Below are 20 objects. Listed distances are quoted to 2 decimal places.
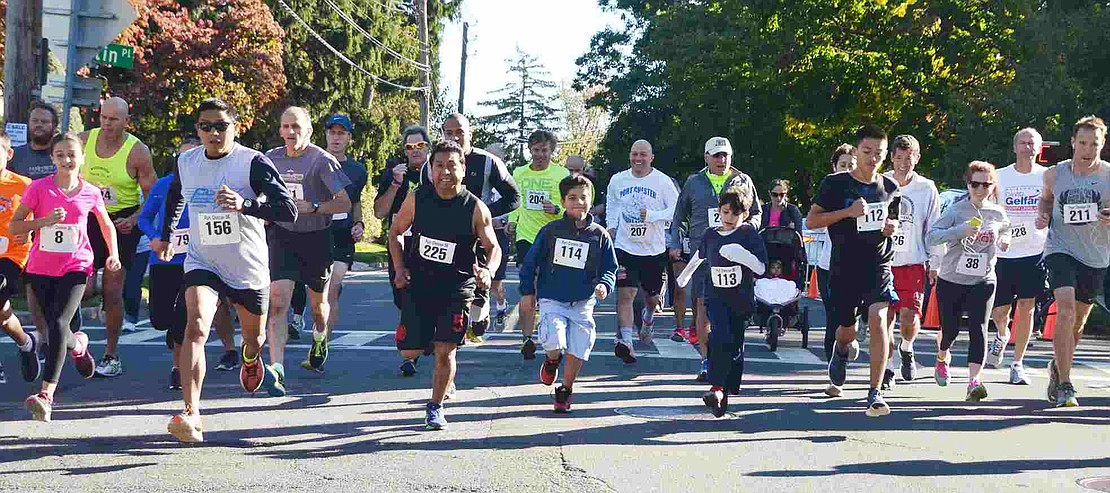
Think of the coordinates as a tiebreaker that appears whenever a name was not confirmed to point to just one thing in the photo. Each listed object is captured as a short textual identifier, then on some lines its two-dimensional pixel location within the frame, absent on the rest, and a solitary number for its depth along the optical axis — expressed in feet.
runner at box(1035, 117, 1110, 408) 32.53
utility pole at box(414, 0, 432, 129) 140.04
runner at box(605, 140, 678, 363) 44.11
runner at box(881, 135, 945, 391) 36.35
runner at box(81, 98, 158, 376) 34.83
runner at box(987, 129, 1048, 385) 37.81
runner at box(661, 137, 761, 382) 41.65
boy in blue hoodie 30.71
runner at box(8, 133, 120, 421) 29.30
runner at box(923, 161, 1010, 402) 34.30
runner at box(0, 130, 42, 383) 31.42
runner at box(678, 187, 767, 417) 30.66
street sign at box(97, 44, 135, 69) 55.11
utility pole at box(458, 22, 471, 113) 162.69
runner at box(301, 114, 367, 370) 40.11
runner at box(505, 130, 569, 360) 45.39
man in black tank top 27.32
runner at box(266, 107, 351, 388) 34.04
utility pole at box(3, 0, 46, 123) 52.26
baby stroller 46.01
